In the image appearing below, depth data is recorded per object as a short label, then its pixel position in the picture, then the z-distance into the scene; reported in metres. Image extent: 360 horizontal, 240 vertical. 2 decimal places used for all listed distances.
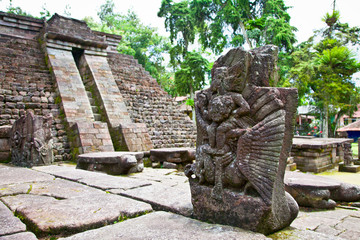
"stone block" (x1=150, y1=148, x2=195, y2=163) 6.90
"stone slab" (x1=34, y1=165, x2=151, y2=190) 3.57
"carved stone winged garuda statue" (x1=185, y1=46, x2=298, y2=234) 1.89
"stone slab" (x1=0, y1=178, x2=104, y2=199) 3.07
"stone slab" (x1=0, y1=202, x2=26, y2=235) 1.92
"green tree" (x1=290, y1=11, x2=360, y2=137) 15.84
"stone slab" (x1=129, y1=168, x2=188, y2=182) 4.63
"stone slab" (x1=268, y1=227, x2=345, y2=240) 1.81
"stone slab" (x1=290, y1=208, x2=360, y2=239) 2.54
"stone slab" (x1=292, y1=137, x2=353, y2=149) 7.71
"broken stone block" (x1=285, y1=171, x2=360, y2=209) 3.30
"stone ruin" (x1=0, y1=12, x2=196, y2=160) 8.22
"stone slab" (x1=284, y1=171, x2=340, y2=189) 3.33
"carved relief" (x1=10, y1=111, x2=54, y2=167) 5.63
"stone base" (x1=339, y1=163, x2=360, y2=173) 8.09
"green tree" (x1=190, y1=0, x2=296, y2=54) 21.78
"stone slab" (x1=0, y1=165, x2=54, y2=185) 3.92
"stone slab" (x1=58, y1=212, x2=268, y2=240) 1.80
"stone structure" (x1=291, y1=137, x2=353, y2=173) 7.73
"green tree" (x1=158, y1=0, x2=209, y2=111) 22.92
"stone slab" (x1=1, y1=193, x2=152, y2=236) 2.07
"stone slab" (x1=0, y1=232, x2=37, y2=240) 1.81
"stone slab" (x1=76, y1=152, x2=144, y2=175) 5.20
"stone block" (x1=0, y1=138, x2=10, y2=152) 6.48
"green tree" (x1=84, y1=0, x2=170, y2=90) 28.25
